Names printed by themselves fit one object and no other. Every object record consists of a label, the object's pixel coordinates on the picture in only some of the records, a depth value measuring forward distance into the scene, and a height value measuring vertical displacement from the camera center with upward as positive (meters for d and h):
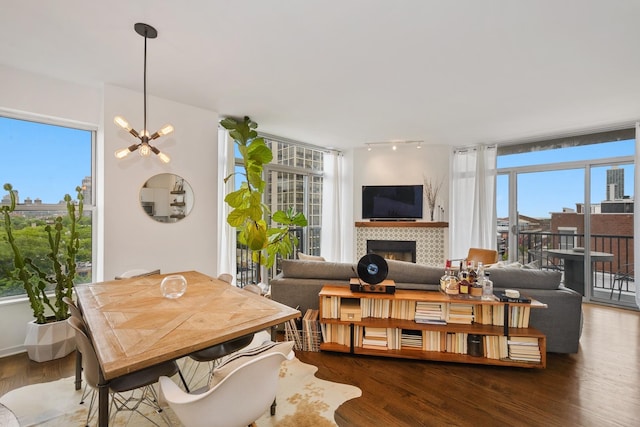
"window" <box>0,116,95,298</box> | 2.82 +0.31
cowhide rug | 1.82 -1.28
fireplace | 5.67 -0.69
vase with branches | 5.62 +0.40
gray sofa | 2.62 -0.69
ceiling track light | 5.39 +1.27
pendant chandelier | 2.07 +0.62
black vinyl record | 2.66 -0.51
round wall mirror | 3.28 +0.15
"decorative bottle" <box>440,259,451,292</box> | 2.63 -0.57
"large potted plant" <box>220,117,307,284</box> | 3.60 +0.22
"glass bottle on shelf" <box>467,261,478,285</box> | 2.62 -0.54
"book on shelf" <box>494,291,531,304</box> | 2.39 -0.69
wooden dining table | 1.21 -0.57
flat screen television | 5.65 +0.21
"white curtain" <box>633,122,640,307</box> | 3.98 +0.14
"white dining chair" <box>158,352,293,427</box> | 1.10 -0.71
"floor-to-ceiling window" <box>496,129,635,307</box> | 4.32 +0.09
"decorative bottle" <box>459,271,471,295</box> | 2.57 -0.62
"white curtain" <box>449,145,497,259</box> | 5.31 +0.25
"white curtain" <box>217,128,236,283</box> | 4.07 +0.06
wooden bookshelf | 2.43 -0.97
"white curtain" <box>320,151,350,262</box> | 6.01 -0.02
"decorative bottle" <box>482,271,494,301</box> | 2.49 -0.63
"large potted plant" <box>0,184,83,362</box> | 2.54 -0.69
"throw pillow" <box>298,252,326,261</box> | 3.42 -0.53
